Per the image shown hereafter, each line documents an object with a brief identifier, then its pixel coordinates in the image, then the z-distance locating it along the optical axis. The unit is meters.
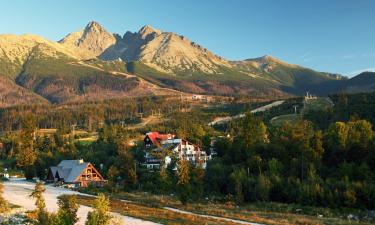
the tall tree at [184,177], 83.82
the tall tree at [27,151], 118.45
